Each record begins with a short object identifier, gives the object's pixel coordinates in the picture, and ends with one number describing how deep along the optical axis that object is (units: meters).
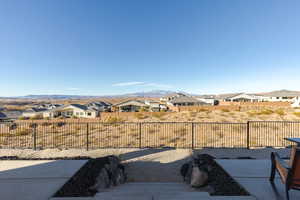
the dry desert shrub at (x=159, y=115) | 23.45
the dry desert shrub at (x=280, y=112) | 21.84
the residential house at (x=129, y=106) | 37.53
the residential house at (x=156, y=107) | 38.39
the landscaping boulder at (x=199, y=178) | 3.99
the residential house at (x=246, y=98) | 50.03
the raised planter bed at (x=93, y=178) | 3.28
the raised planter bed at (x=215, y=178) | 3.24
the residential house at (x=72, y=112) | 32.78
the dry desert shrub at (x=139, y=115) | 24.07
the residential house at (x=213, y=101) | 51.97
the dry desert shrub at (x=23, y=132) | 14.94
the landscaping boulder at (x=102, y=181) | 3.60
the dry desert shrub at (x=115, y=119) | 22.51
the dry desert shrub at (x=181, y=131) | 13.38
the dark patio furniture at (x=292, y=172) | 2.45
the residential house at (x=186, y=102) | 40.80
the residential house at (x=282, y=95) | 48.38
